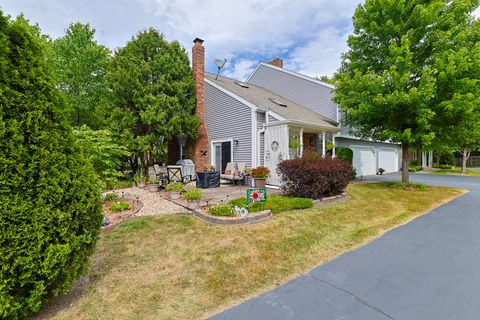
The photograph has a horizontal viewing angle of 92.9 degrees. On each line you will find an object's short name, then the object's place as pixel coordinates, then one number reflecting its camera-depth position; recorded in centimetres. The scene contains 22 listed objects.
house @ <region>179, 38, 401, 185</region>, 1030
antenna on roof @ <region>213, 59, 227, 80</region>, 1339
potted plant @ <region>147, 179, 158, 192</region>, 951
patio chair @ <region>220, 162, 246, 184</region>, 1060
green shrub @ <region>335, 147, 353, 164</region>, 1323
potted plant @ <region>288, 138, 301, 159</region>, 974
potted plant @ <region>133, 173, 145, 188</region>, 1077
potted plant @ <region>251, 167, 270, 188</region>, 961
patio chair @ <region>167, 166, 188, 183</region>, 1077
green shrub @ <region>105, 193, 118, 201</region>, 758
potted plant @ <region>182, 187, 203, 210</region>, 626
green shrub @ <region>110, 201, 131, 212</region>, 633
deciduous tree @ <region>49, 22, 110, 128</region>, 1502
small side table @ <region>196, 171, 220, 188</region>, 1027
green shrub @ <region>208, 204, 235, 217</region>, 556
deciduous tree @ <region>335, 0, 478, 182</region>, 885
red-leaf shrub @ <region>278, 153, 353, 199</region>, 718
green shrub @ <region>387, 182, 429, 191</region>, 1054
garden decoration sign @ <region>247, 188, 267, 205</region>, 624
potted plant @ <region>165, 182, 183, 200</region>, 788
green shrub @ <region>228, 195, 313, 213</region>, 617
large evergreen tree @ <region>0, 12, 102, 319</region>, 215
